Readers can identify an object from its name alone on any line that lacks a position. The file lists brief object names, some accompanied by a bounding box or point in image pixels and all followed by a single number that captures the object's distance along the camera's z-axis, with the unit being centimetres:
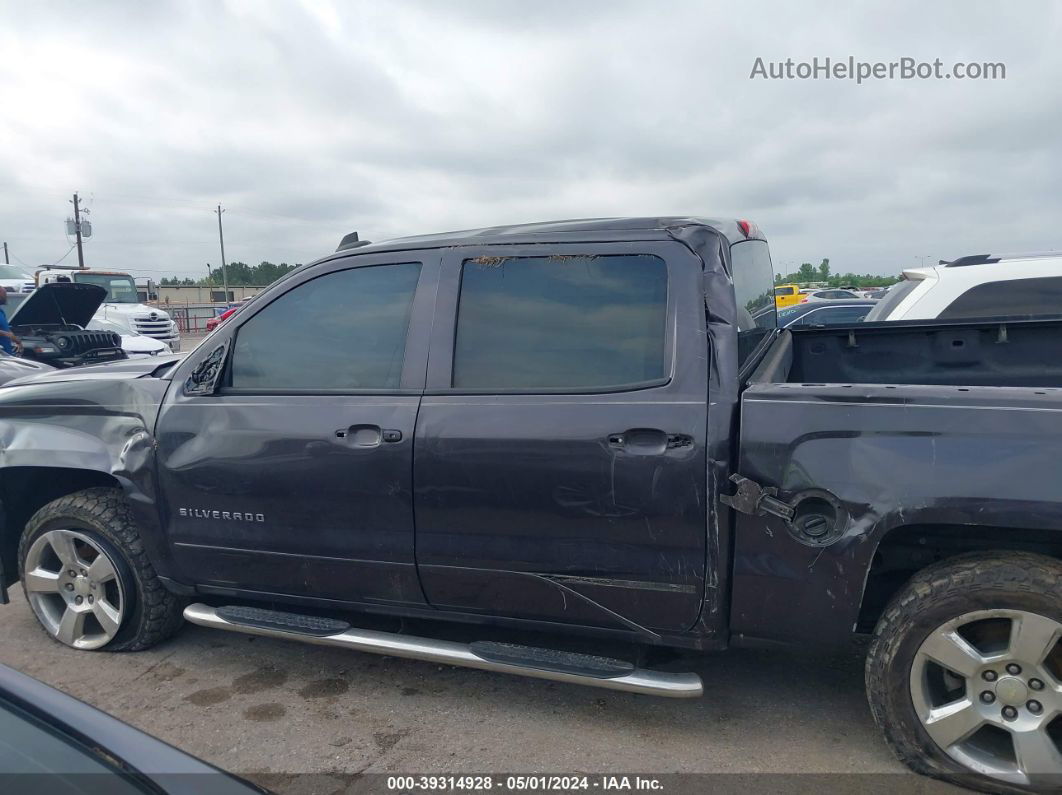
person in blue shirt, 913
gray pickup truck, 245
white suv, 498
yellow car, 2683
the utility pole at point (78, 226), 4356
